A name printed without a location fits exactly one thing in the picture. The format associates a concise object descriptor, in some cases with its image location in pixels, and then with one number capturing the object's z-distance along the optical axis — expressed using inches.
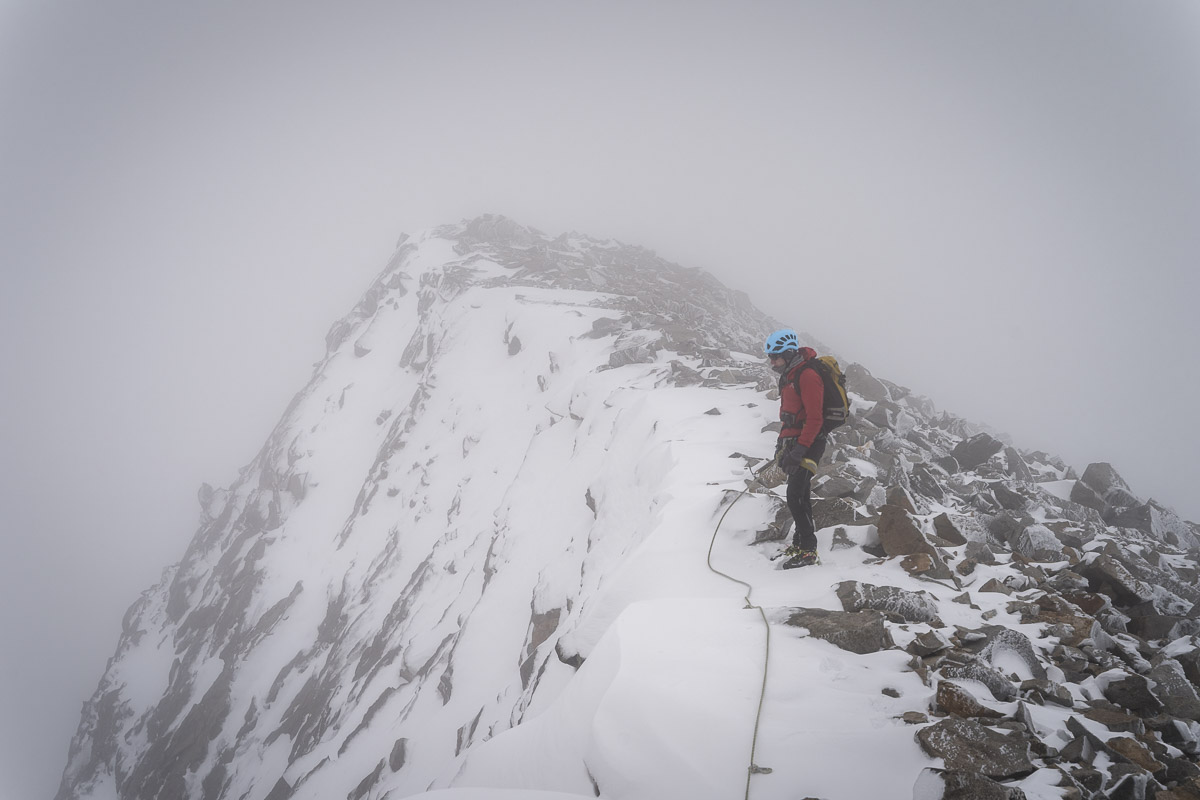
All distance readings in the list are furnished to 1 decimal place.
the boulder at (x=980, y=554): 271.9
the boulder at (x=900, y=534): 265.4
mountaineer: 258.7
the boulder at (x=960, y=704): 159.3
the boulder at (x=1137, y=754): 143.4
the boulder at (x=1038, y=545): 277.3
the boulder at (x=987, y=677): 168.4
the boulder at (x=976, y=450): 443.8
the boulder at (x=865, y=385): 603.8
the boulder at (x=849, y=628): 199.3
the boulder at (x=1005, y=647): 190.5
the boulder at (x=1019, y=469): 459.2
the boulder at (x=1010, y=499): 362.9
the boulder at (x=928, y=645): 189.3
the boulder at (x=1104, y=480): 413.4
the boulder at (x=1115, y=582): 226.0
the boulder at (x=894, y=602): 217.0
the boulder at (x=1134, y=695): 166.7
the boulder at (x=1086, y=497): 411.4
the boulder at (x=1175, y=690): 164.7
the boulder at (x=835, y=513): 296.0
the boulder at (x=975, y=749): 137.8
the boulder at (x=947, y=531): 287.6
